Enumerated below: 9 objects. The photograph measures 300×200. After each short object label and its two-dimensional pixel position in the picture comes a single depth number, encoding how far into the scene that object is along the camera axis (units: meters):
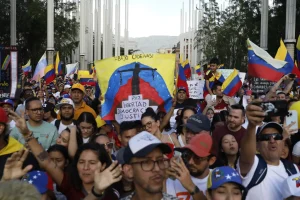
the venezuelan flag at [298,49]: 8.94
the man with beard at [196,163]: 4.01
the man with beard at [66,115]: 7.08
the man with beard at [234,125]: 6.15
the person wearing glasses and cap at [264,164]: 3.88
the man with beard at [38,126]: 6.11
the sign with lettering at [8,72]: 8.84
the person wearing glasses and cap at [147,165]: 3.10
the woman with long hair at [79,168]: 4.06
